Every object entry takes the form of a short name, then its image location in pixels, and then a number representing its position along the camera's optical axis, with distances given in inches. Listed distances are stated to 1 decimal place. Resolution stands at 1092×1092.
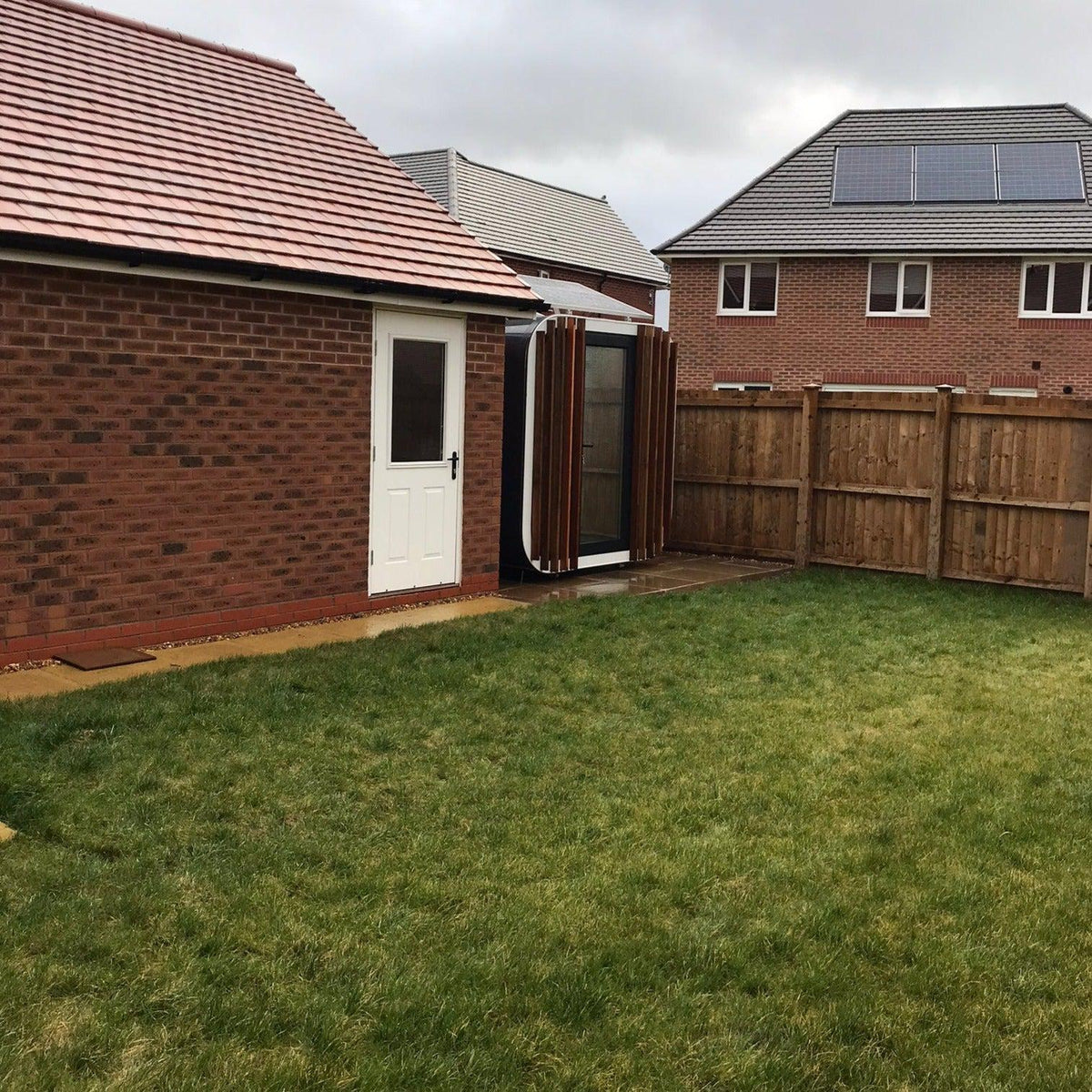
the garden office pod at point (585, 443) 477.7
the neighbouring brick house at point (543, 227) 1437.0
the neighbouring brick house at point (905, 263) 1044.5
